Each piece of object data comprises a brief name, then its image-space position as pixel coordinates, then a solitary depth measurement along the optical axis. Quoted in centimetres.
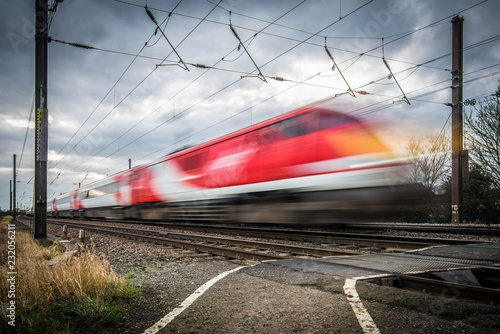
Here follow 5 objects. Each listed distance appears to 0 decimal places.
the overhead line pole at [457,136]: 1518
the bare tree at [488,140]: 1623
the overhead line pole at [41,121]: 891
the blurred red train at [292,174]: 738
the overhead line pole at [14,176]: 3563
